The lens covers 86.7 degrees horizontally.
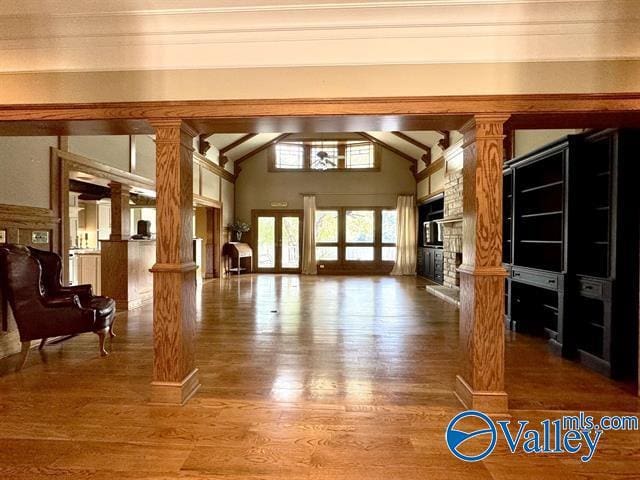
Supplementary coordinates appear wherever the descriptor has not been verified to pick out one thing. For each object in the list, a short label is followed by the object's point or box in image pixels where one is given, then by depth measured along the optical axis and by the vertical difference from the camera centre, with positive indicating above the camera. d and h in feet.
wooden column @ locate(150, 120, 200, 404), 7.73 -0.79
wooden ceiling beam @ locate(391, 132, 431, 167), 30.25 +8.35
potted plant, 34.27 +0.74
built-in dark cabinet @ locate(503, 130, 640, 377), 9.37 -0.39
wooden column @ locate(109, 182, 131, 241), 17.66 +1.17
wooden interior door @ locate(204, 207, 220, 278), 31.01 -1.09
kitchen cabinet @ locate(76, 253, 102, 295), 18.45 -1.87
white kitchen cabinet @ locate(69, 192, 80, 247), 23.18 +1.36
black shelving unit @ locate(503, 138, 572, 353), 13.48 -0.11
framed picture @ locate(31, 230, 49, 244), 12.14 -0.09
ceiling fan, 30.50 +7.36
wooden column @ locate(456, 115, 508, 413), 7.32 -0.79
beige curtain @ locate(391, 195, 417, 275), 34.37 -0.63
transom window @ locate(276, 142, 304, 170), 36.19 +8.59
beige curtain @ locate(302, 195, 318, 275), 35.17 -0.26
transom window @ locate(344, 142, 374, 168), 35.73 +8.53
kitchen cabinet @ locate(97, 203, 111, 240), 30.94 +1.40
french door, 36.11 -0.39
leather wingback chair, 9.84 -2.19
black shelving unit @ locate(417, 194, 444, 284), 27.61 -1.19
